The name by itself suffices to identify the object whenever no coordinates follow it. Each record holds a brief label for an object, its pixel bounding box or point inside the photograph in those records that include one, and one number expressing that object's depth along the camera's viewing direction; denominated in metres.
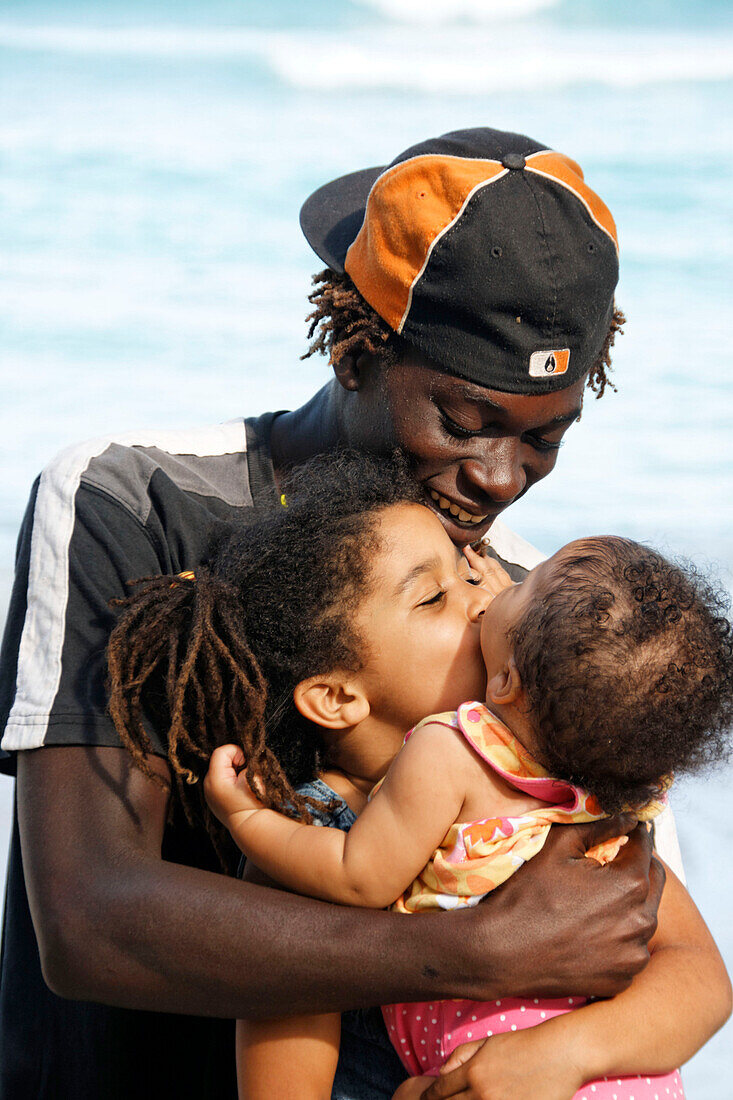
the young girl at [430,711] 2.61
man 2.62
